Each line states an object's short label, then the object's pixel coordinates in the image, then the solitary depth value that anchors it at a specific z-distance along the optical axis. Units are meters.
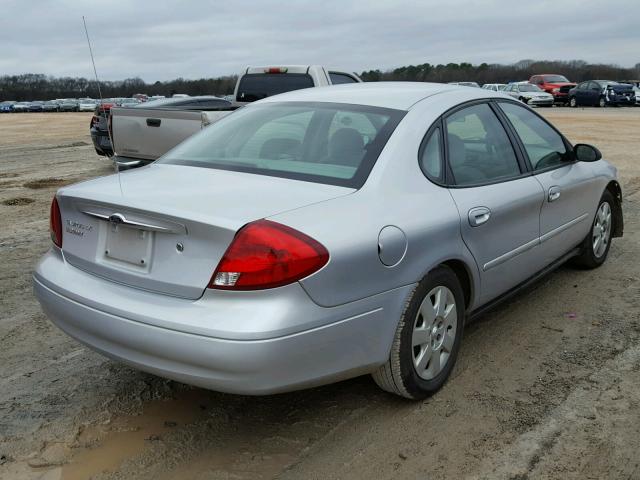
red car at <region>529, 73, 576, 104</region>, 37.97
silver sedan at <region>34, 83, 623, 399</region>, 2.54
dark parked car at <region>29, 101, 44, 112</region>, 73.88
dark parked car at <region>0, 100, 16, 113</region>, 73.56
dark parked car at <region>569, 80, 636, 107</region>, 35.16
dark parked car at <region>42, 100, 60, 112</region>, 73.56
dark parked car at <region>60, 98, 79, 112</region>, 72.00
